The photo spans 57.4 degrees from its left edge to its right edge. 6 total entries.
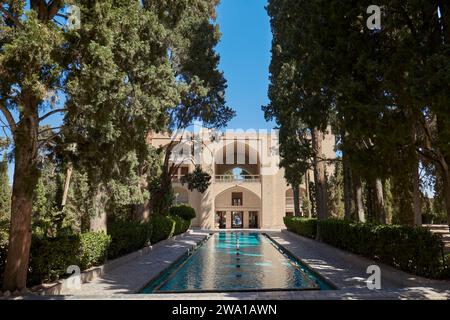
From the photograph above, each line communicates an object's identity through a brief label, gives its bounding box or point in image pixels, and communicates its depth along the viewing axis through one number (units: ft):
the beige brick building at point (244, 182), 114.32
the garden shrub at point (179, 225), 75.14
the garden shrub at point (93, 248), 29.07
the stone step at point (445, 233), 50.37
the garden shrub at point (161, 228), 55.72
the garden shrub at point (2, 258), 22.60
